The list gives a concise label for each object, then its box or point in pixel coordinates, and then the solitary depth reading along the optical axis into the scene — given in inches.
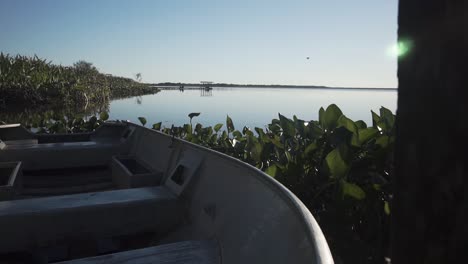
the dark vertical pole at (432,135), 24.1
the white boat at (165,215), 67.2
